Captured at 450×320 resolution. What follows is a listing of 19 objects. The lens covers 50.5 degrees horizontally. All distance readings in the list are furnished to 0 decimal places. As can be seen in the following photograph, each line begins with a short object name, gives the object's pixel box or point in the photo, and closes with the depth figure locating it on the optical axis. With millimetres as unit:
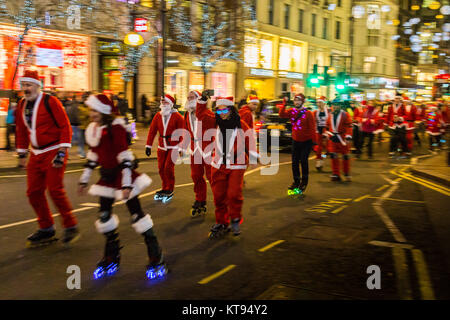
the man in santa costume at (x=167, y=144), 8617
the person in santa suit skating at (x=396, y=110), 17156
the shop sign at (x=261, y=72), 37469
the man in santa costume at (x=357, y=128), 17250
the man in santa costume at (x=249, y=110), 8570
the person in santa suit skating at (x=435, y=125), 20094
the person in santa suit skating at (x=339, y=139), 11375
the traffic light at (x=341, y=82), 24516
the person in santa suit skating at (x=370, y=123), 16781
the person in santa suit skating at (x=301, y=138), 9453
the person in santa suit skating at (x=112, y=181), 4812
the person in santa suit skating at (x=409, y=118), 16984
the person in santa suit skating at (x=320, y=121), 12875
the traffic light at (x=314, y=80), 24583
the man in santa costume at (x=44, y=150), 5824
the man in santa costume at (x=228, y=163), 6426
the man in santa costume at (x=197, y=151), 7734
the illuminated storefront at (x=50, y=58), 18859
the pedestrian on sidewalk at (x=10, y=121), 14297
